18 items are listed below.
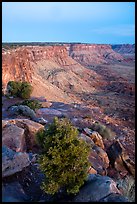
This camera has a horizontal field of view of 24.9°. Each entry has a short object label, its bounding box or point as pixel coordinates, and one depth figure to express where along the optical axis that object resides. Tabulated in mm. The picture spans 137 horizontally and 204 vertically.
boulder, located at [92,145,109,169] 14828
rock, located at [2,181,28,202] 7738
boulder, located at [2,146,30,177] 8680
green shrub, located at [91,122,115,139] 18969
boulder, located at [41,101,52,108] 26678
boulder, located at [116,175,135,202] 8948
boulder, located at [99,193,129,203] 7159
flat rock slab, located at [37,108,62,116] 21686
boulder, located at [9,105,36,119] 18125
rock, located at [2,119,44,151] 11797
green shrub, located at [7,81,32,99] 27602
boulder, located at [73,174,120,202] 7566
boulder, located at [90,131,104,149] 16580
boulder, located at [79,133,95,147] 15340
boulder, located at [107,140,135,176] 15117
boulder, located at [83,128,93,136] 16772
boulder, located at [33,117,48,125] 16811
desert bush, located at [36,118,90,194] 7934
